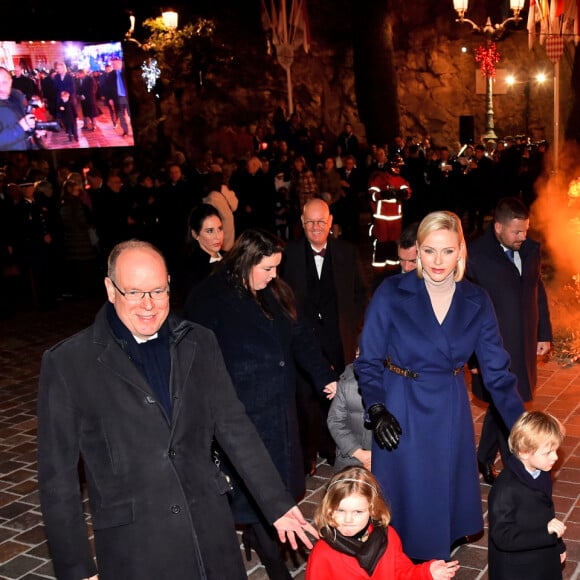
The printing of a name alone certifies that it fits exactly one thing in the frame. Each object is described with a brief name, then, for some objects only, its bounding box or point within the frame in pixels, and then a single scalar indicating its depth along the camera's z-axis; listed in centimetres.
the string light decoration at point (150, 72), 2622
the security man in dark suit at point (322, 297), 648
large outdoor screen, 2095
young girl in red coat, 343
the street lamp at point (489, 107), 3266
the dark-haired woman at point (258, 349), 486
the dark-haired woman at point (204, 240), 631
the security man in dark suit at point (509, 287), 588
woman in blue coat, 432
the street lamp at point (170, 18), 2364
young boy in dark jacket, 383
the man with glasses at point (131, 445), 312
